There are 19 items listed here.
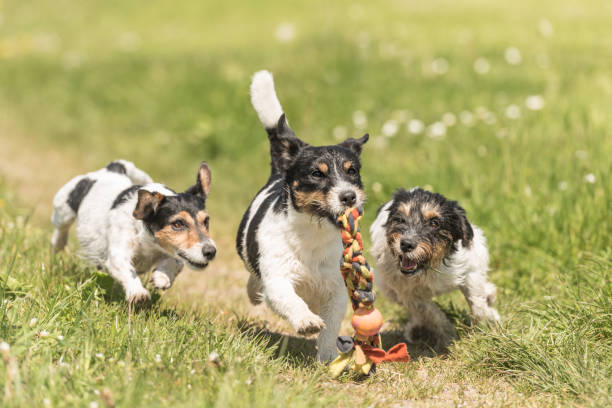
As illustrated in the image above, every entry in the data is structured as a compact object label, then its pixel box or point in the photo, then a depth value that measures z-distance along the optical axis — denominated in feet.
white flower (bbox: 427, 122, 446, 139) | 49.27
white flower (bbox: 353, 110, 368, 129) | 55.52
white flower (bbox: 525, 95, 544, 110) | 49.52
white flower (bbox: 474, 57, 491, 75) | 61.05
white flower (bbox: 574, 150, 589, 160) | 42.15
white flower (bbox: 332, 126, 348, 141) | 55.11
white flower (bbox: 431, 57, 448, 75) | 61.93
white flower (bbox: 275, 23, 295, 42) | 77.02
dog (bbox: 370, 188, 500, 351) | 30.60
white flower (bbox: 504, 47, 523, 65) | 62.15
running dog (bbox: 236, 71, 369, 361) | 26.30
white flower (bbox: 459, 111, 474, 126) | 50.26
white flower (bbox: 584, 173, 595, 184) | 38.14
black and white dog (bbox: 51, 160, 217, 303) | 29.12
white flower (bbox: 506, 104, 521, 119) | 49.77
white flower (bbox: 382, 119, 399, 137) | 52.29
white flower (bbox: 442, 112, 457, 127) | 50.68
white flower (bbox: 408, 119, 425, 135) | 51.77
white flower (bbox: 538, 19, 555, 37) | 54.62
